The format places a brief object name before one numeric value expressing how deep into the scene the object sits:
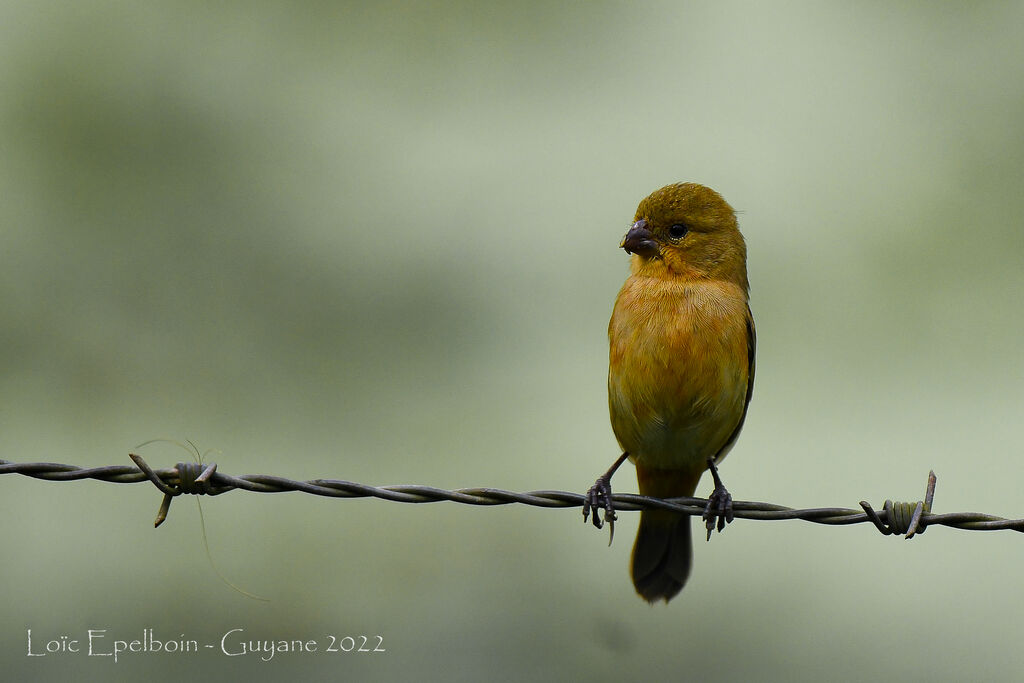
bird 7.90
